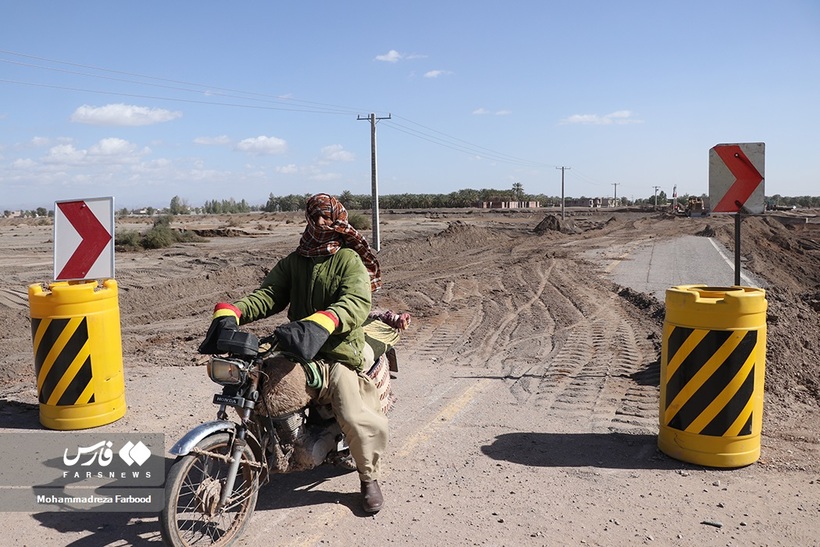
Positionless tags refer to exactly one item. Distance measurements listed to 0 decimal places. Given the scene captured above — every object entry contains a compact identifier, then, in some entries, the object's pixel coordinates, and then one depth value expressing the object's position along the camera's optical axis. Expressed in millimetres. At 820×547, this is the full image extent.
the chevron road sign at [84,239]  6441
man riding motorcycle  4277
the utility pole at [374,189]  31709
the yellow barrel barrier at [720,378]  4992
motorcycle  3686
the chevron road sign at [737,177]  6324
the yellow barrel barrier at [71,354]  5922
